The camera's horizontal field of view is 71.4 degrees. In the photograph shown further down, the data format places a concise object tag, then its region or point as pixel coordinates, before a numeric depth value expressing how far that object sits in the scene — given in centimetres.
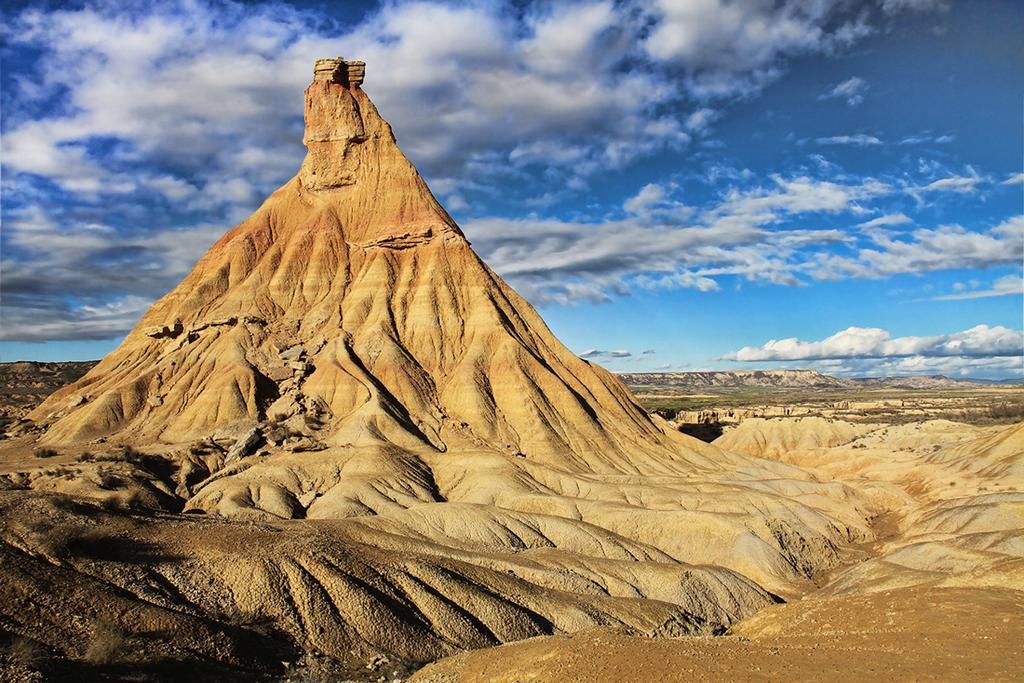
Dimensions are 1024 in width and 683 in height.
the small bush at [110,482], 4253
